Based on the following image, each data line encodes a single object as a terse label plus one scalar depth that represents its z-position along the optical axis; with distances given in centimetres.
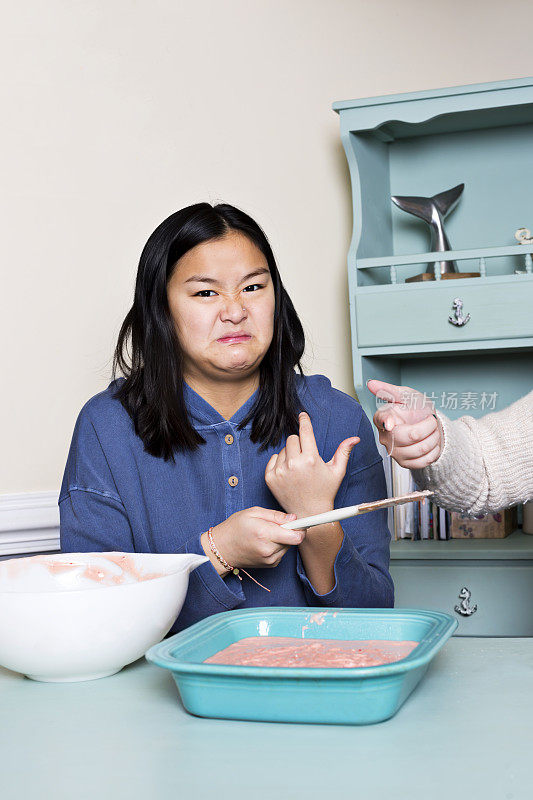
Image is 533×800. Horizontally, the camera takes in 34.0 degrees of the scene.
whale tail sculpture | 234
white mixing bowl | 92
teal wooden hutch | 216
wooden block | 233
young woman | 135
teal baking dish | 77
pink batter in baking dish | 90
